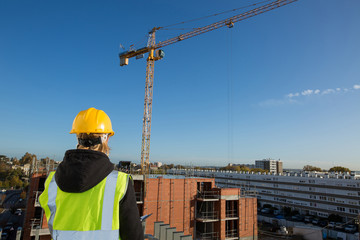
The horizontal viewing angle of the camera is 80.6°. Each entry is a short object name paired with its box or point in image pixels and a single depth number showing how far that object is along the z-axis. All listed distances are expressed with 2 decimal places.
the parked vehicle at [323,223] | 33.01
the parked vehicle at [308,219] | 34.97
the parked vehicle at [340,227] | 30.81
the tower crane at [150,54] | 33.27
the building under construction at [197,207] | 20.95
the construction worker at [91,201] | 1.34
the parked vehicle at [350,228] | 29.73
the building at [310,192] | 33.09
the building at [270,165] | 104.62
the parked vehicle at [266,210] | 42.31
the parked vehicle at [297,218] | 36.19
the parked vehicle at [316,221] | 33.78
